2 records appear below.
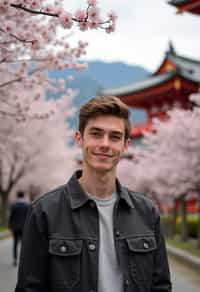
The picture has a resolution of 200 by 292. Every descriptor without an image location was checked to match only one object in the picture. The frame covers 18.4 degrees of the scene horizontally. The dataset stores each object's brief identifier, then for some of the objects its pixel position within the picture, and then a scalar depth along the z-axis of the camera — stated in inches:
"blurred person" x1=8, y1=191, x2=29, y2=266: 548.1
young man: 108.6
